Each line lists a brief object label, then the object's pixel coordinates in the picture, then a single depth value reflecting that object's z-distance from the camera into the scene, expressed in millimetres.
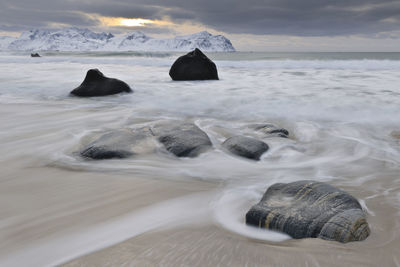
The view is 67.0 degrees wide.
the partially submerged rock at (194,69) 9977
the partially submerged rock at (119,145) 2789
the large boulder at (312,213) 1502
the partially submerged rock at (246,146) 2899
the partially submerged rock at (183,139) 2951
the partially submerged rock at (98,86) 6714
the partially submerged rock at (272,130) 3661
